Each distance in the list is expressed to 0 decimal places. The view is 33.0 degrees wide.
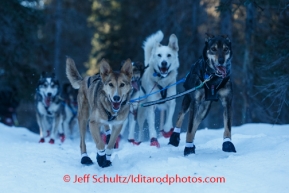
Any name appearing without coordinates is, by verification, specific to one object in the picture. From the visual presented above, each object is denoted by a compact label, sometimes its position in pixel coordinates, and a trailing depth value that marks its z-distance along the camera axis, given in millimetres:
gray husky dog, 11758
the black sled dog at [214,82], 6488
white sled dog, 9383
